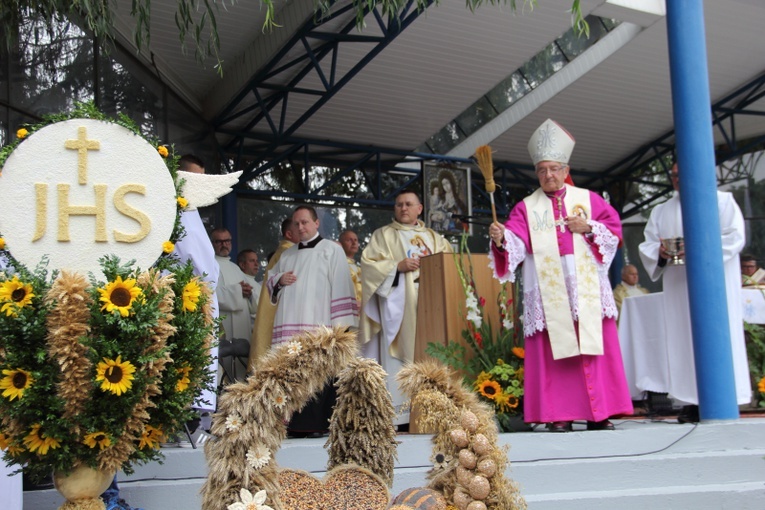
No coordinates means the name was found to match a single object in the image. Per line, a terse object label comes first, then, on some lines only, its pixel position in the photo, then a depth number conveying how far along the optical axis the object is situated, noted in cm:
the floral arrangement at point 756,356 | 699
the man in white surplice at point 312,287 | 673
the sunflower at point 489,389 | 571
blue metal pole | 559
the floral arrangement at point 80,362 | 224
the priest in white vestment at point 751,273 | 796
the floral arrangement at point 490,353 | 573
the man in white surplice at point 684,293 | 617
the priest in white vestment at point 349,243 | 894
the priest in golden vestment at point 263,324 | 719
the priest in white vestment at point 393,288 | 676
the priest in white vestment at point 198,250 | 409
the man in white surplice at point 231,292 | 848
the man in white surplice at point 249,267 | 929
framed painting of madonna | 1146
